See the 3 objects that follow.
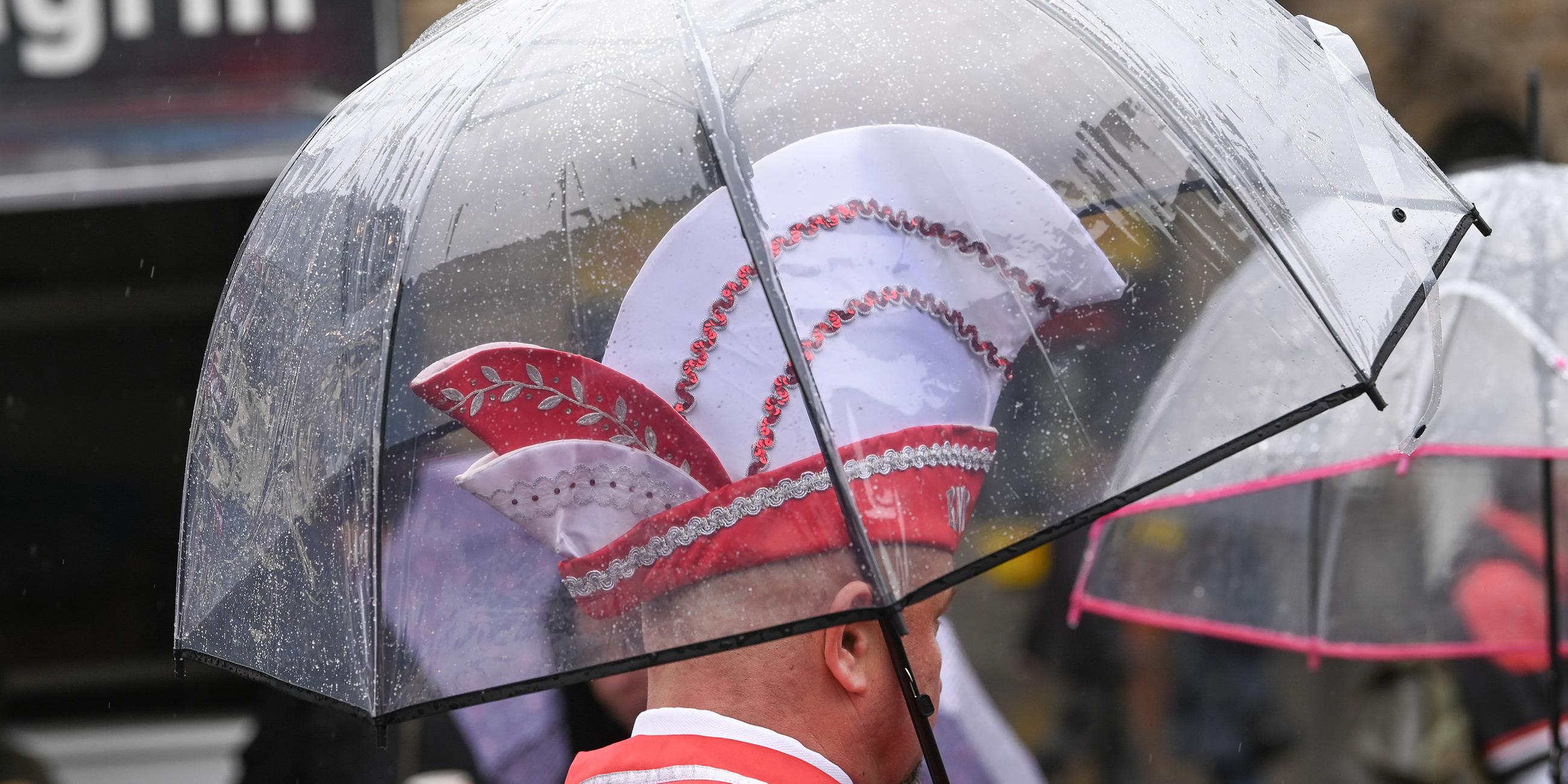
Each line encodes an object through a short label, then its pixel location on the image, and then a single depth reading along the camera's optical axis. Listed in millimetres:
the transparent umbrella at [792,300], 2643
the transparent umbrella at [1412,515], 5203
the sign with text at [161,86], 9969
